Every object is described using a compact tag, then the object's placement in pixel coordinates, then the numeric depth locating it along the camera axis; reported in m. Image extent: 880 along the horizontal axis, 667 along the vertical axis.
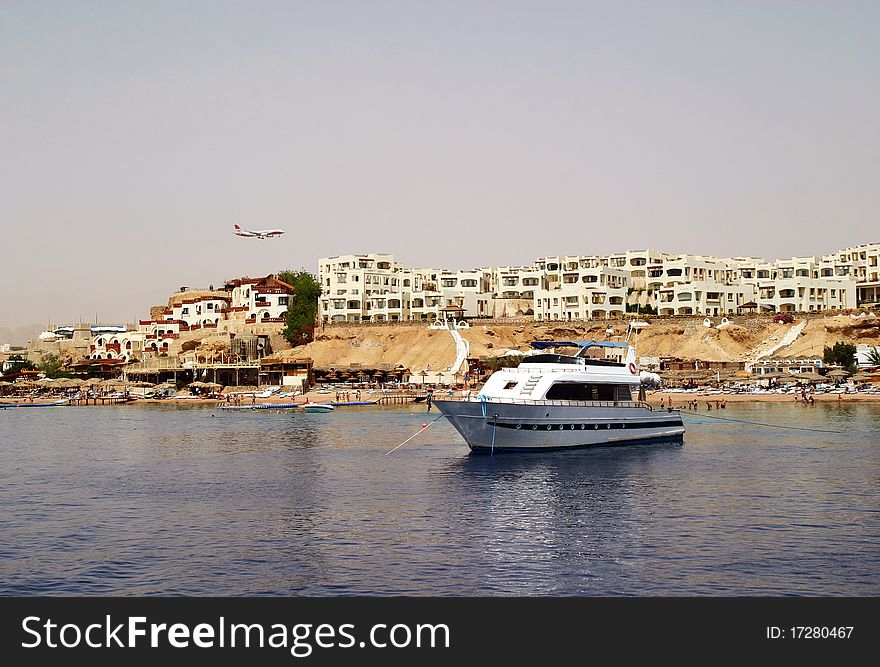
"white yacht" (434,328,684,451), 55.59
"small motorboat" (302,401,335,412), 109.12
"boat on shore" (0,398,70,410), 131.75
